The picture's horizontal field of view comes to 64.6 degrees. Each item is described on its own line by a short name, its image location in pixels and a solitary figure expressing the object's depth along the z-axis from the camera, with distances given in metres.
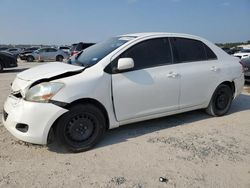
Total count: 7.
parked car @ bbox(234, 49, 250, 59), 11.66
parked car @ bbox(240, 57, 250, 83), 6.80
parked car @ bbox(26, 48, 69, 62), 20.22
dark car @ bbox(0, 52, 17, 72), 10.71
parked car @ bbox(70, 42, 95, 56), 12.51
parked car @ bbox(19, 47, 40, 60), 20.79
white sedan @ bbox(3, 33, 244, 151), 2.64
